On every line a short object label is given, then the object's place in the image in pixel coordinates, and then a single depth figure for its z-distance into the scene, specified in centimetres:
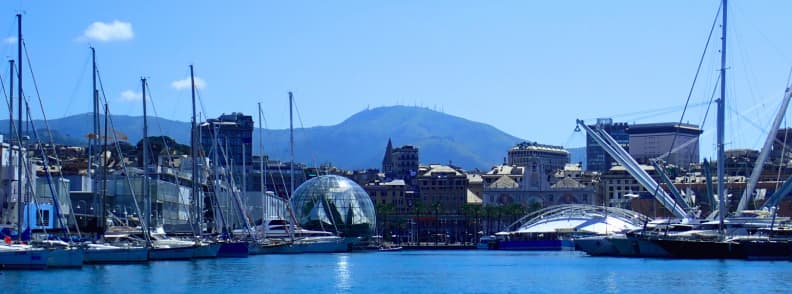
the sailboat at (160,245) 7938
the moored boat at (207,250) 8486
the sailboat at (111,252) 7312
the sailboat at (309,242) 11206
